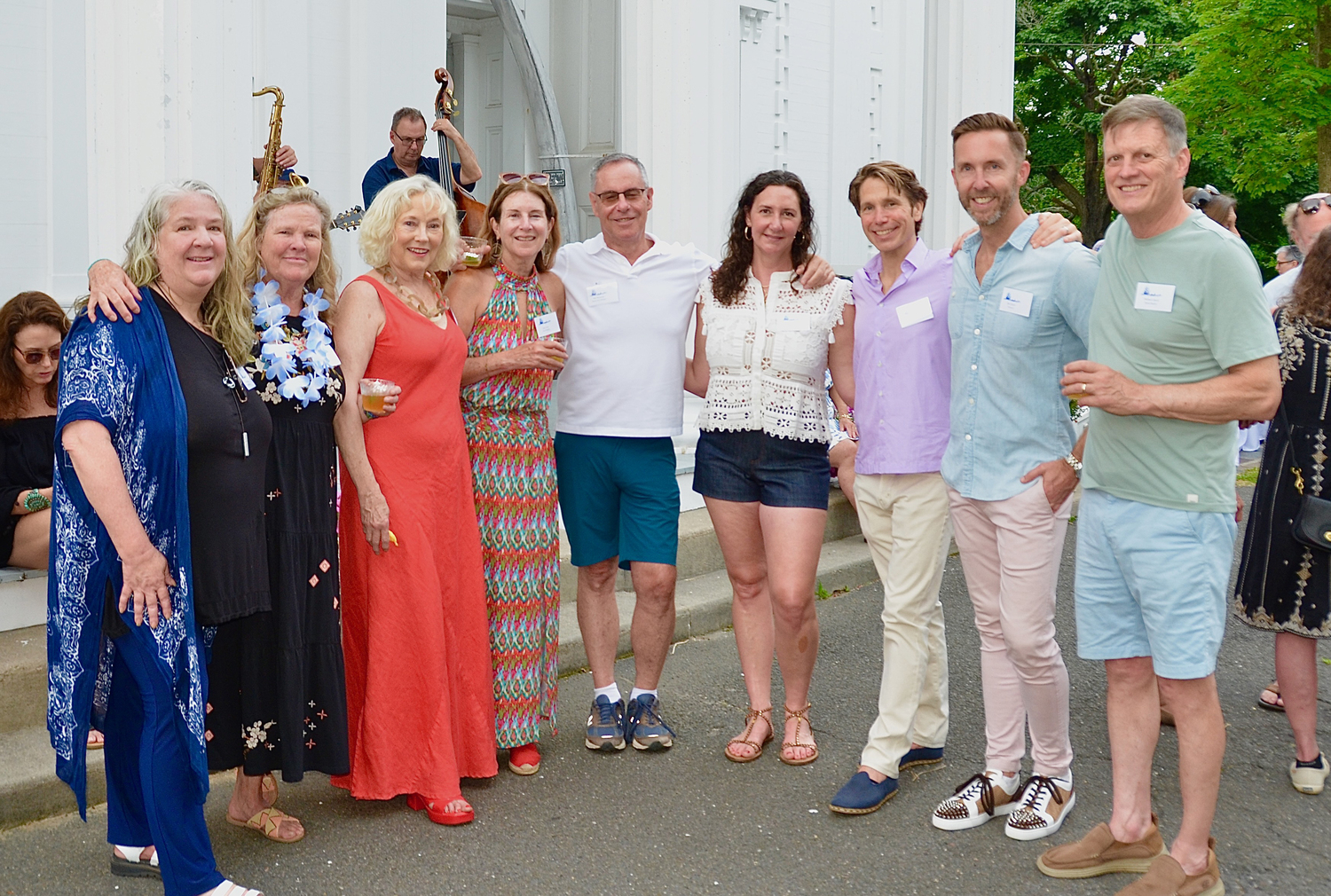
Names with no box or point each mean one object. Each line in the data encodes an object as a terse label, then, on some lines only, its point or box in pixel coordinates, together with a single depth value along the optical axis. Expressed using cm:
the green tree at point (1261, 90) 2309
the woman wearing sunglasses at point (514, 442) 439
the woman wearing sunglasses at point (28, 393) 488
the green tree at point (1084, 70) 2759
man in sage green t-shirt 317
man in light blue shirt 370
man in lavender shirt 407
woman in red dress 398
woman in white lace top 436
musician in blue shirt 676
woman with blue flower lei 363
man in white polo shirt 455
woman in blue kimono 310
